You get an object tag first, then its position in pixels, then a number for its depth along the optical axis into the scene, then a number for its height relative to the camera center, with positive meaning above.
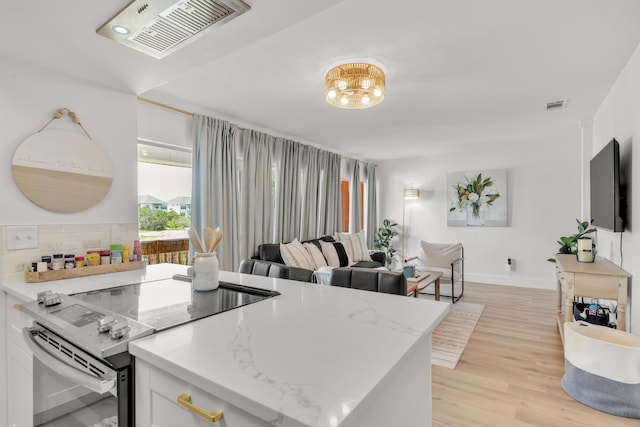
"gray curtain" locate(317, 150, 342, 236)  5.27 +0.30
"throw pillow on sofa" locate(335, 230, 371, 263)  5.18 -0.54
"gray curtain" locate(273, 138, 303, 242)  4.38 +0.34
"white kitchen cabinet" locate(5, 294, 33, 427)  1.47 -0.76
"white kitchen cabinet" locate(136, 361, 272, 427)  0.70 -0.46
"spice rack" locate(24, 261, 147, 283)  1.75 -0.35
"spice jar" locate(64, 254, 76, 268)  1.90 -0.28
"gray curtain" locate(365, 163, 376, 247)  6.59 +0.14
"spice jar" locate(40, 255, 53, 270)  1.83 -0.26
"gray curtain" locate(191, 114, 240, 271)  3.32 +0.32
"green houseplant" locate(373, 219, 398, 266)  6.44 -0.52
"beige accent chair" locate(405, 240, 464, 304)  4.64 -0.73
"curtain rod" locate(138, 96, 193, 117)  2.97 +1.04
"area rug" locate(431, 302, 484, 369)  2.78 -1.24
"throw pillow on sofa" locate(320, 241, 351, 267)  4.62 -0.60
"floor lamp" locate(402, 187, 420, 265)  6.34 +0.29
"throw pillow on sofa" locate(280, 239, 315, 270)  3.81 -0.51
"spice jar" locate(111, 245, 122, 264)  2.11 -0.27
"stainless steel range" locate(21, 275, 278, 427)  0.91 -0.38
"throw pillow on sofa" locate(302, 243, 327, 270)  4.22 -0.56
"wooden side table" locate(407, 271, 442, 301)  3.53 -0.83
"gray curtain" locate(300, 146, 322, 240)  4.88 +0.30
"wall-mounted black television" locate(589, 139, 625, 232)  2.42 +0.17
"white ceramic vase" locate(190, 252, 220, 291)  1.53 -0.28
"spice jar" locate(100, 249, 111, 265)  2.05 -0.28
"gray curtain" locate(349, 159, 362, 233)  6.19 +0.29
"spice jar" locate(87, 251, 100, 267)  2.00 -0.28
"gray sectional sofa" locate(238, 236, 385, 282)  2.21 -0.41
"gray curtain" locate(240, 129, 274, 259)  3.85 +0.27
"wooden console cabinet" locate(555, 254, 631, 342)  2.38 -0.55
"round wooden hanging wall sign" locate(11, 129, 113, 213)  1.81 +0.26
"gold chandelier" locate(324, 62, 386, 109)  2.38 +0.98
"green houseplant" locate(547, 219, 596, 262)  3.40 -0.34
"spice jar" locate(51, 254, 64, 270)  1.84 -0.28
